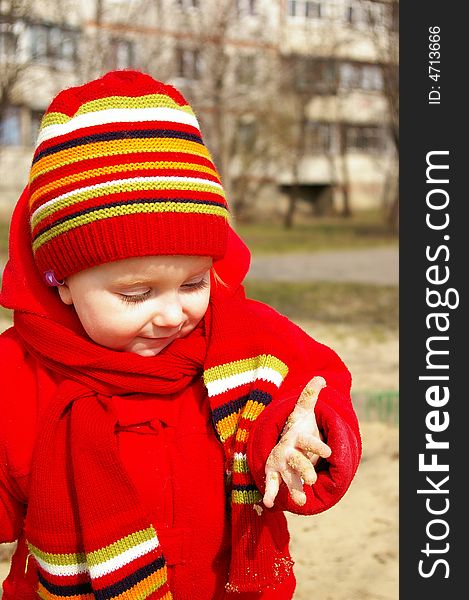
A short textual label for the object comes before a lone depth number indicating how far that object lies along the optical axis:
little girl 1.48
